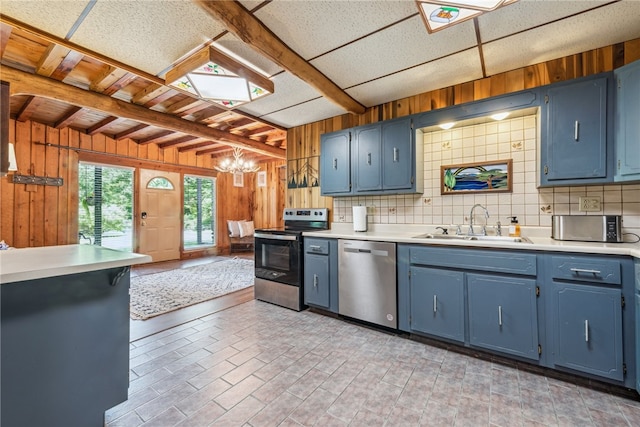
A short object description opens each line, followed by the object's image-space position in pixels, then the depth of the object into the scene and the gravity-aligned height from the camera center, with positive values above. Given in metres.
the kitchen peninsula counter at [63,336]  1.14 -0.57
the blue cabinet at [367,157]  2.98 +0.63
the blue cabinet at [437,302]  2.17 -0.75
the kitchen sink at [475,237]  2.22 -0.22
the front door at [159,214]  6.00 +0.00
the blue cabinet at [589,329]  1.68 -0.75
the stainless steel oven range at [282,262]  3.15 -0.60
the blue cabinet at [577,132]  1.95 +0.60
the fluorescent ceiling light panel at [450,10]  1.55 +1.23
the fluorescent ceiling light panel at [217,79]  2.14 +1.18
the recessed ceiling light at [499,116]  2.35 +0.85
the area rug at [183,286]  3.28 -1.09
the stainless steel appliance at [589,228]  1.93 -0.11
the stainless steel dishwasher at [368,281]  2.50 -0.66
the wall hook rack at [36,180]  4.46 +0.60
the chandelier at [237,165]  5.88 +1.09
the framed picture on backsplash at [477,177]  2.50 +0.34
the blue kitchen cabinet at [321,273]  2.89 -0.66
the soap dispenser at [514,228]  2.38 -0.14
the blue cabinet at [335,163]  3.23 +0.61
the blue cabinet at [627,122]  1.79 +0.61
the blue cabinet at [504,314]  1.92 -0.75
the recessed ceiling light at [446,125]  2.58 +0.85
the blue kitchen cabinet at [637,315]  1.58 -0.60
